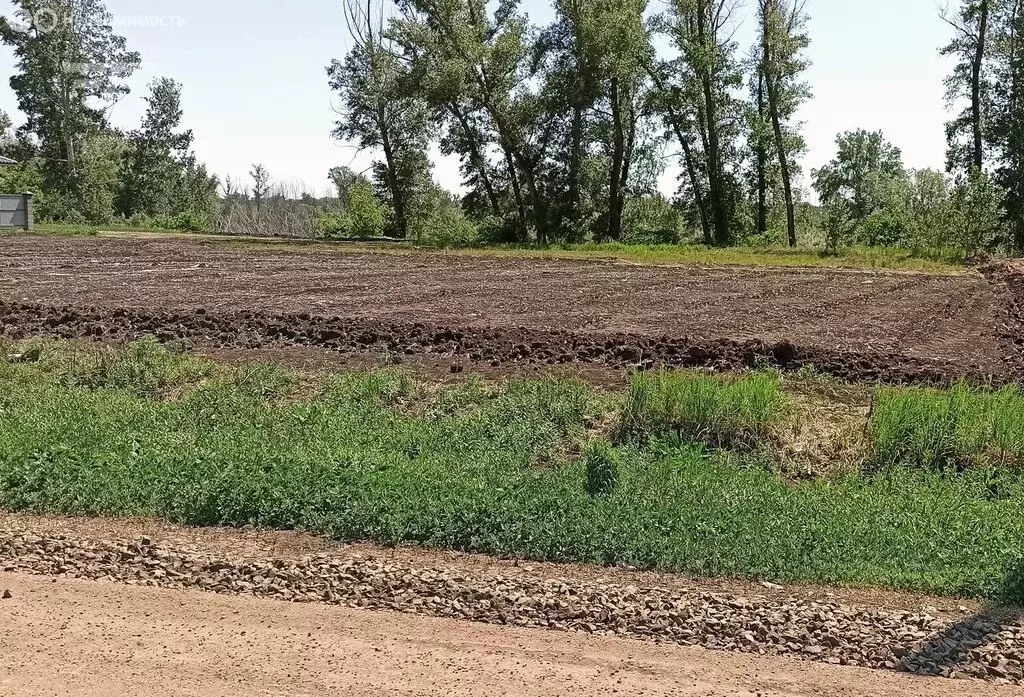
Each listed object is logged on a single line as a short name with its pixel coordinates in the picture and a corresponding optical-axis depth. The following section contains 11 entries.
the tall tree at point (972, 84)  42.78
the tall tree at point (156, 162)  62.88
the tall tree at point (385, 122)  51.12
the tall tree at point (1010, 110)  41.28
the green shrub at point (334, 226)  55.47
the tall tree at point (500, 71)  43.66
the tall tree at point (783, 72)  44.50
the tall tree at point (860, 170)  75.56
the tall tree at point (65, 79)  56.59
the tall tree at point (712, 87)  45.84
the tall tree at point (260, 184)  92.12
